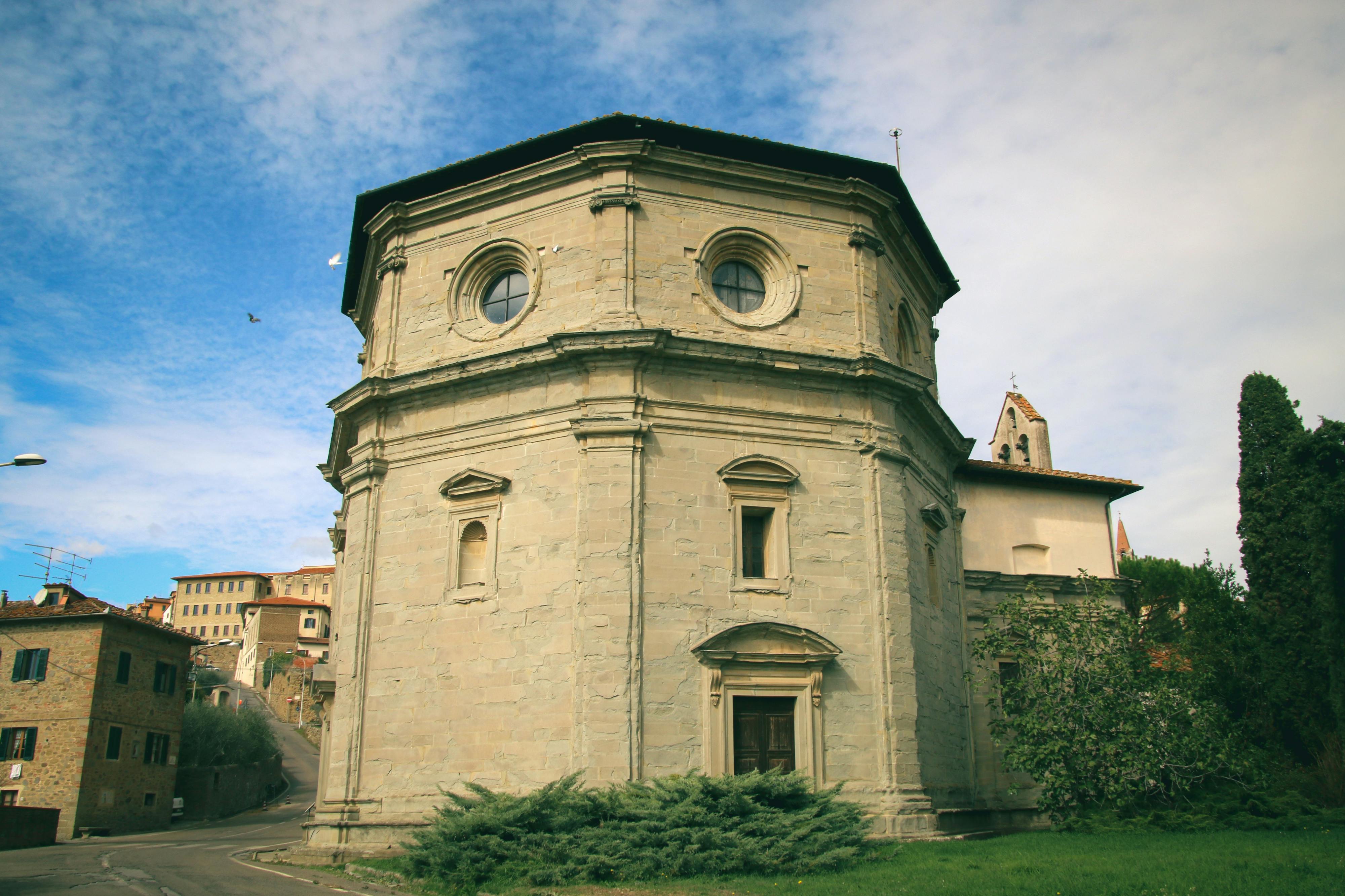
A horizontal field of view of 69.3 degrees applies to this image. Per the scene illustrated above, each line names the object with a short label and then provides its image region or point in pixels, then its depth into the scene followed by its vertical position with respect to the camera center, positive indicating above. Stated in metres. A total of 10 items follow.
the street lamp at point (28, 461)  13.98 +3.45
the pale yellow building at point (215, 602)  107.12 +11.55
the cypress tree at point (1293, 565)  18.89 +2.90
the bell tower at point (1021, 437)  31.22 +8.97
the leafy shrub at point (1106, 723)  17.14 -0.19
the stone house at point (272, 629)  83.44 +6.89
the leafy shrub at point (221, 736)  41.62 -1.16
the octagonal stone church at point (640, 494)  16.00 +3.78
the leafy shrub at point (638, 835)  12.26 -1.56
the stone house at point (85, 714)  31.39 -0.17
